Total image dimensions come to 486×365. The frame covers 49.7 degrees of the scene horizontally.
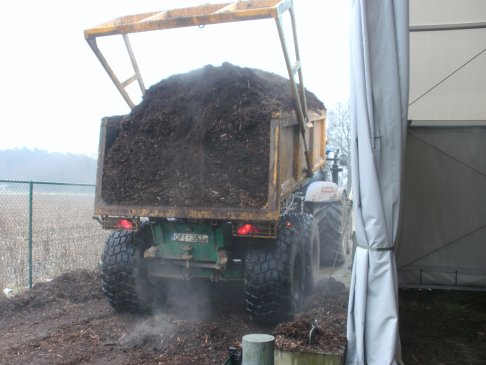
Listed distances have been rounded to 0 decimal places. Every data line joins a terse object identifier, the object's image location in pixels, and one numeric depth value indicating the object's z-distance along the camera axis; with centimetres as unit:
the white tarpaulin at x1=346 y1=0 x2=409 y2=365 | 394
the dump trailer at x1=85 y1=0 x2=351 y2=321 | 562
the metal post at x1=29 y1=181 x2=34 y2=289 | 796
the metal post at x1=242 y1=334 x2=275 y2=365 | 386
